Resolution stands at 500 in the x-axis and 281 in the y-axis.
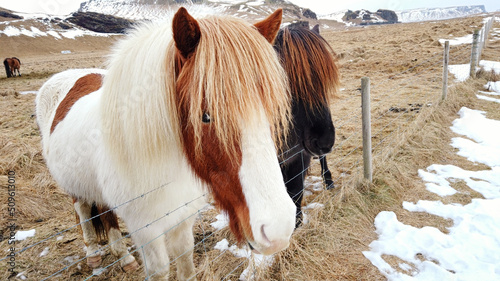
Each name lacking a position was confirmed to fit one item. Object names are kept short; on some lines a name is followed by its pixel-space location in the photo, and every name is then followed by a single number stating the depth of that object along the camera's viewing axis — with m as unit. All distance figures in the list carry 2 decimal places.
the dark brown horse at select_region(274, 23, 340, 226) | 2.38
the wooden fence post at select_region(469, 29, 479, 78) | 7.30
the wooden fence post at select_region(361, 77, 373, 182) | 3.05
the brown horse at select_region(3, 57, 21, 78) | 17.90
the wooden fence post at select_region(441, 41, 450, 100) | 5.42
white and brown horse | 1.14
